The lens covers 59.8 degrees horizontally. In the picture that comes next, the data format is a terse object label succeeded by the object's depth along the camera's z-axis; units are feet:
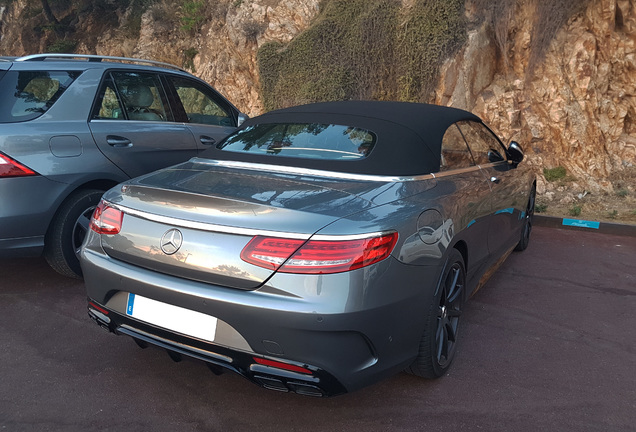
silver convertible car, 7.67
